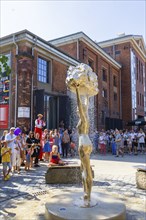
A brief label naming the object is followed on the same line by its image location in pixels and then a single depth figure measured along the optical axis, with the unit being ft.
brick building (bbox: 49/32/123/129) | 76.54
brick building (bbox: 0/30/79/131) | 49.19
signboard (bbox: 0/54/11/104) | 51.36
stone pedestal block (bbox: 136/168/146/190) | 21.56
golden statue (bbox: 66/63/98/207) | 12.89
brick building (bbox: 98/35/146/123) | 100.63
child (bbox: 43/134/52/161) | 40.20
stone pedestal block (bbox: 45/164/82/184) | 23.71
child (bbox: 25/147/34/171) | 31.63
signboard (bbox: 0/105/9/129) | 50.82
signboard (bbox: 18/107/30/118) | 48.14
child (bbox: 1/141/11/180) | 25.67
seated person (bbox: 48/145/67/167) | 27.89
